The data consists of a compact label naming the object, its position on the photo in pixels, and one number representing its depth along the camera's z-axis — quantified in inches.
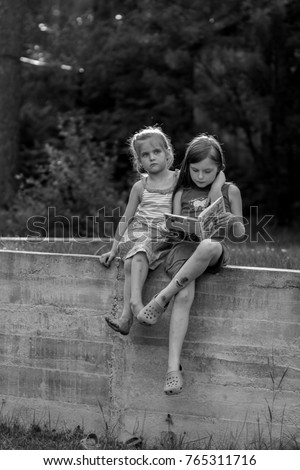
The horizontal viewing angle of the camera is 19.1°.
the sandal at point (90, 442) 201.6
